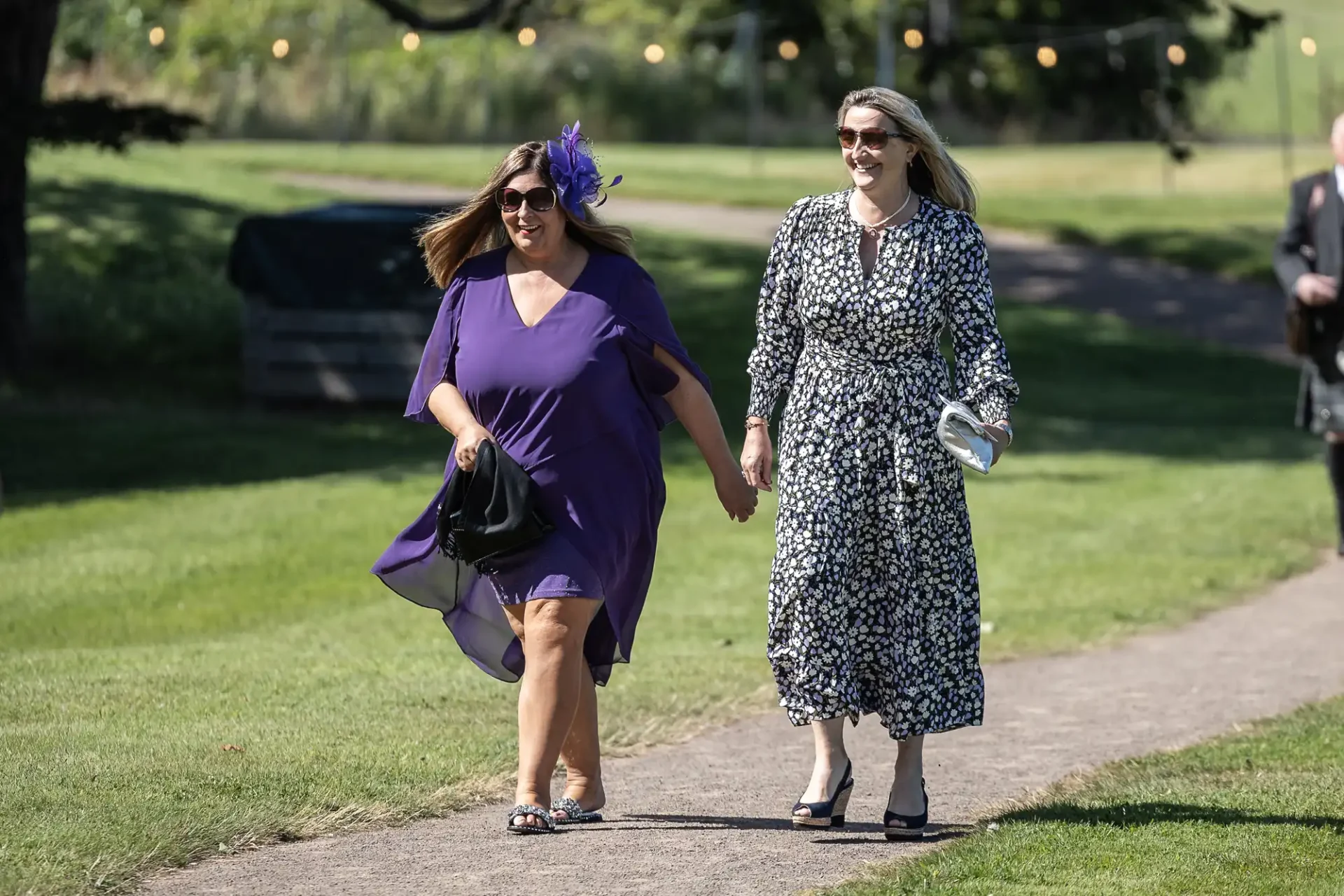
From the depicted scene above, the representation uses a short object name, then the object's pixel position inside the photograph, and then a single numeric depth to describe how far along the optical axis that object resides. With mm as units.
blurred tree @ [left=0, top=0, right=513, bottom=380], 34062
